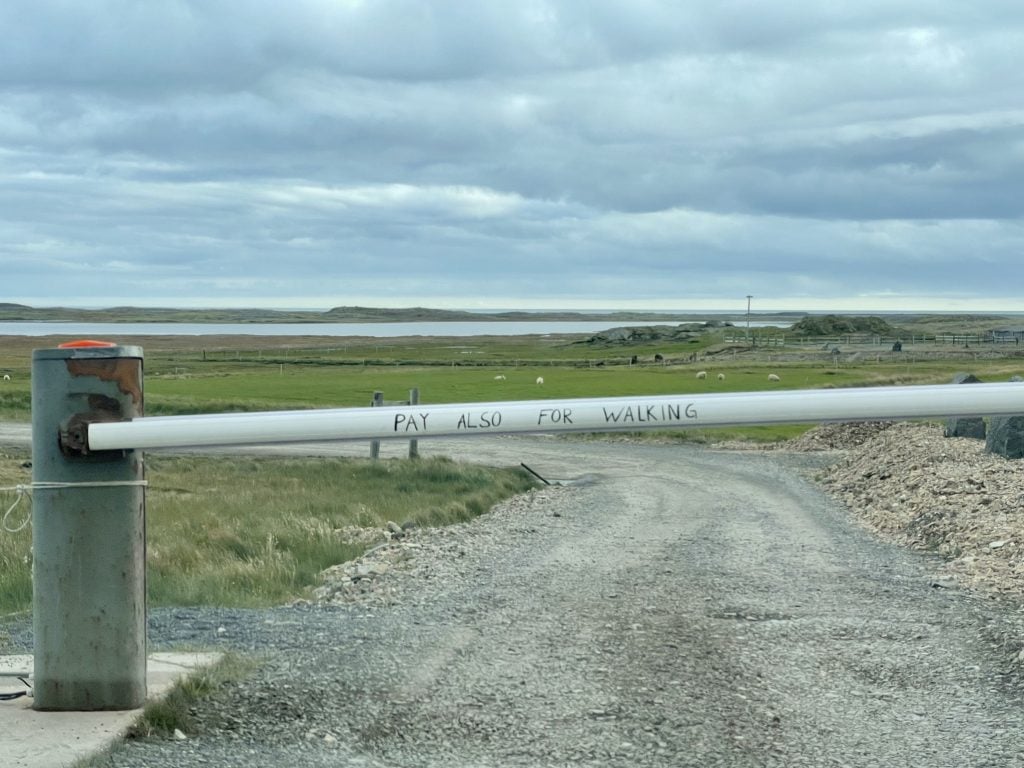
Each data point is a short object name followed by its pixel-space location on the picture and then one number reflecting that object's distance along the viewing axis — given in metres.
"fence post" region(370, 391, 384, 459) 23.77
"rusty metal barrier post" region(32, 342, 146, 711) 4.63
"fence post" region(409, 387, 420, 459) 24.22
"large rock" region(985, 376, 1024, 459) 16.64
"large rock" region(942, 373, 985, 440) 21.52
